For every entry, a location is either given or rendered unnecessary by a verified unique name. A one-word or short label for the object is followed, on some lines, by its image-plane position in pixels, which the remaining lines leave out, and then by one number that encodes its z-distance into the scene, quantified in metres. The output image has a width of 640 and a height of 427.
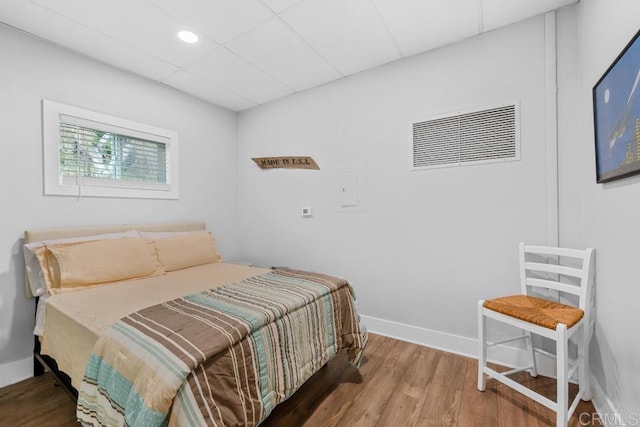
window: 2.23
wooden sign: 3.14
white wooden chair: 1.43
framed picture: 1.18
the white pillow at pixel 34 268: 1.98
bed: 1.10
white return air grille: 2.10
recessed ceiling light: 2.12
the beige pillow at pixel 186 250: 2.54
